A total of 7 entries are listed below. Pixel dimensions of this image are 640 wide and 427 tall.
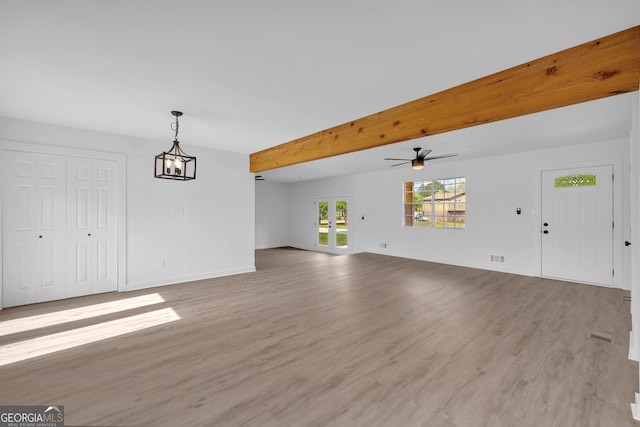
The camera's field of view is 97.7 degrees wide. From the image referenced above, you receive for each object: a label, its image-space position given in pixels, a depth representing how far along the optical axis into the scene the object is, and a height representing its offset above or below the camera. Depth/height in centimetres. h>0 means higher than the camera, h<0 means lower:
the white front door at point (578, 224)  482 -21
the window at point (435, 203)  673 +26
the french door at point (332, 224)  934 -38
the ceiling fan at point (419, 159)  507 +98
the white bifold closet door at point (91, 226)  420 -20
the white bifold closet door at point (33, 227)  377 -20
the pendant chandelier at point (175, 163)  341 +64
